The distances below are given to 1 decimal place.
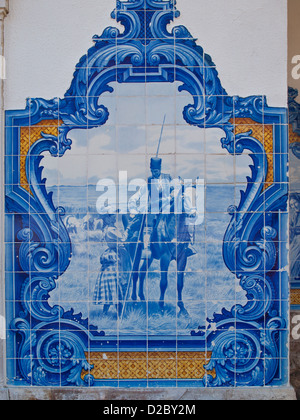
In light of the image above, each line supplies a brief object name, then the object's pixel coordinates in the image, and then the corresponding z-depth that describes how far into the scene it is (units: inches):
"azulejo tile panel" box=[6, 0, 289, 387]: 110.7
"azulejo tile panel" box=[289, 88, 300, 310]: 143.8
